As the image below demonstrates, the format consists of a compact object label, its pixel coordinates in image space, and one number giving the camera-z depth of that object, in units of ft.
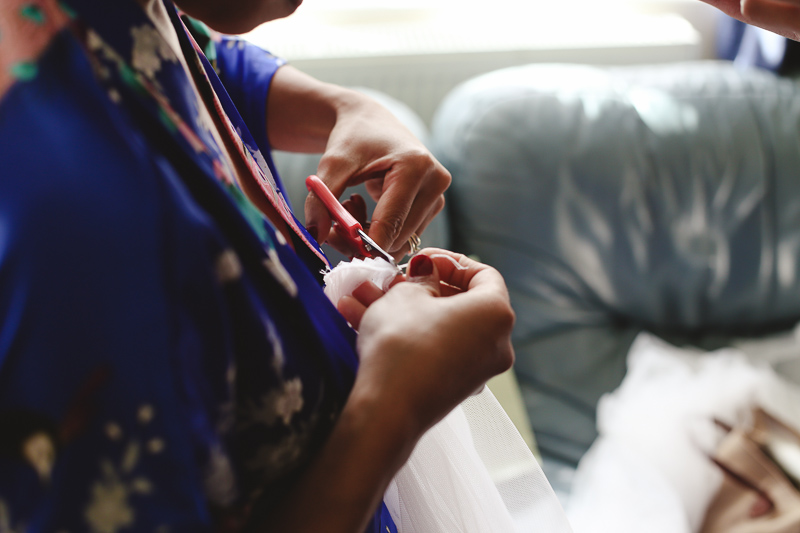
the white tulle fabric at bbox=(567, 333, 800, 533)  3.02
